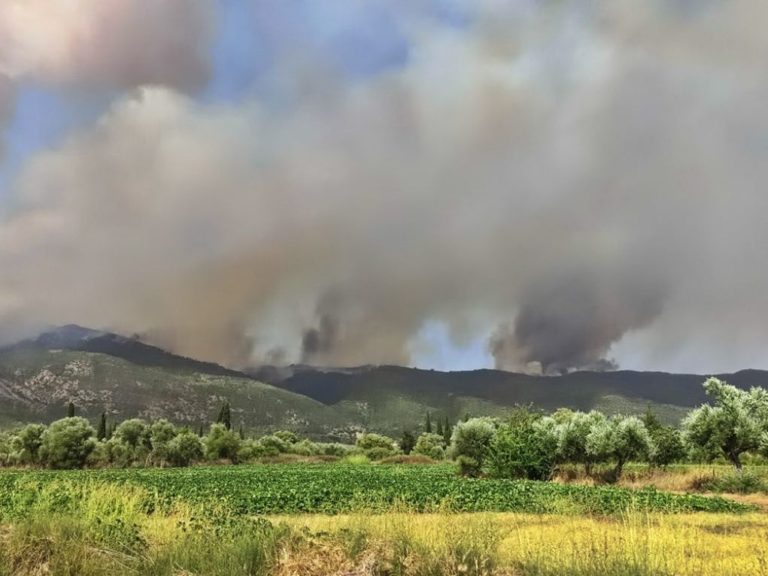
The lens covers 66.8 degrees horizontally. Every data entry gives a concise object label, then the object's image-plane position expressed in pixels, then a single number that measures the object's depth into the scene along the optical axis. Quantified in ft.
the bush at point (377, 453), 398.62
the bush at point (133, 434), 345.31
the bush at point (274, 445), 397.60
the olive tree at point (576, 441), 193.98
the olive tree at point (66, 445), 302.45
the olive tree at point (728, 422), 154.78
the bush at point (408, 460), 350.43
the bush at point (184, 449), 328.29
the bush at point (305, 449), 429.79
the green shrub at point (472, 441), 206.90
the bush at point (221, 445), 351.46
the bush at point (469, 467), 202.25
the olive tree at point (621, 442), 177.37
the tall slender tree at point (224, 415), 494.59
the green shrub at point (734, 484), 140.97
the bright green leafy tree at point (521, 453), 174.91
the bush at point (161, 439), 327.80
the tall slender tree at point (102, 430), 474.74
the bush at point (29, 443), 324.39
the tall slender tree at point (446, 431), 499.55
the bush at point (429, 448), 396.16
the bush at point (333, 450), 458.91
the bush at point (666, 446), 217.56
